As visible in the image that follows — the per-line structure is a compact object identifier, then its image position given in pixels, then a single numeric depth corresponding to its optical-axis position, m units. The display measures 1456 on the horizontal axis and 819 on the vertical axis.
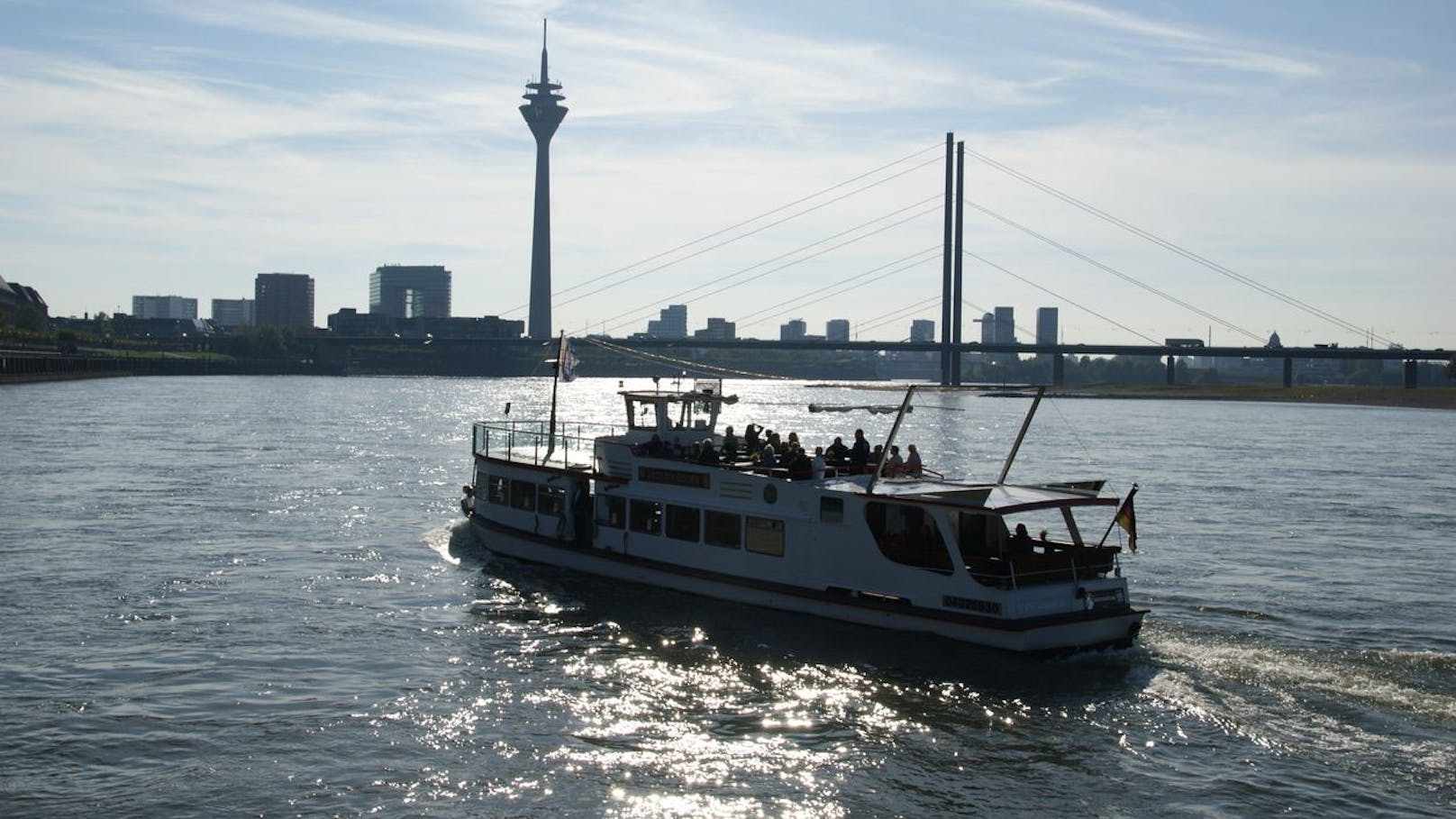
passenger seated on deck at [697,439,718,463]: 30.70
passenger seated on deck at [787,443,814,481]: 28.47
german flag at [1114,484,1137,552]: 25.69
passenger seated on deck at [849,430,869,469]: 30.12
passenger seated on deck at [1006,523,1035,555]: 26.22
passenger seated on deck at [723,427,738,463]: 30.94
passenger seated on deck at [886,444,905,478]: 29.48
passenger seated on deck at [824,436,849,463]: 30.16
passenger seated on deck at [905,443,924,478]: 29.70
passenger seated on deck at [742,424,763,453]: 31.53
